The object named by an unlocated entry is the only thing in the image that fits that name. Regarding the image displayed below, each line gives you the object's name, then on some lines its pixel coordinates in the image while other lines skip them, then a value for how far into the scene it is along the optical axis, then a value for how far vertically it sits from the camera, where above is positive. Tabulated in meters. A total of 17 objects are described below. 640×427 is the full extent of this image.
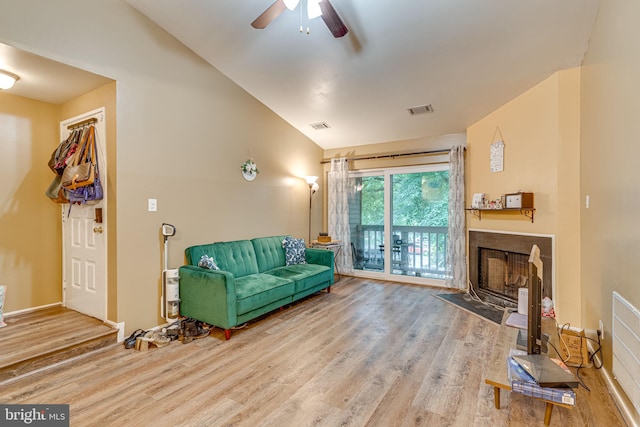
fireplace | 3.37 -0.73
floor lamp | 5.47 +0.50
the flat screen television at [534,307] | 1.84 -0.62
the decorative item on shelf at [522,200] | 3.49 +0.10
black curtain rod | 4.84 +0.97
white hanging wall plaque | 3.97 +0.71
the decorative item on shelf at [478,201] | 4.19 +0.12
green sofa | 2.99 -0.84
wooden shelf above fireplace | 3.57 -0.02
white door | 2.98 -0.39
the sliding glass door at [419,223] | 5.03 -0.23
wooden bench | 1.76 -0.99
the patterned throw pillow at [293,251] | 4.64 -0.63
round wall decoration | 4.22 +0.60
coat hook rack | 3.03 +0.95
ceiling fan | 2.05 +1.43
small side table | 5.29 -0.62
